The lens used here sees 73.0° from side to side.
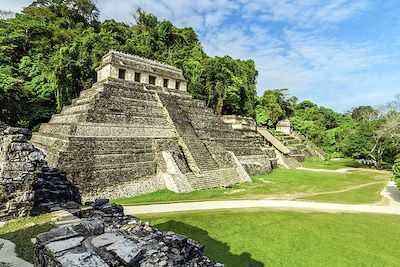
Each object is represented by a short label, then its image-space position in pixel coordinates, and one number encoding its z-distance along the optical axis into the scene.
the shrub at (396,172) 18.46
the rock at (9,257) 5.69
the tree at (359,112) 89.72
